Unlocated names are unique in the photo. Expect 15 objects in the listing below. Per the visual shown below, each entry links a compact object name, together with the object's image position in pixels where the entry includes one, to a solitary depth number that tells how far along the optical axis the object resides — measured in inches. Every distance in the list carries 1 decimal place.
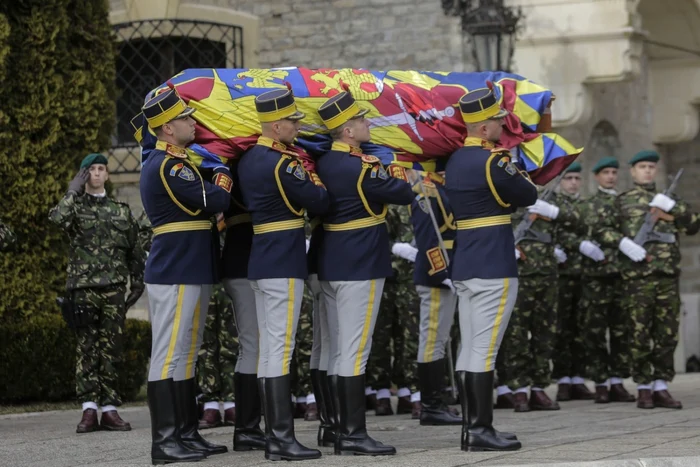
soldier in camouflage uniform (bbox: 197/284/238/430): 808.3
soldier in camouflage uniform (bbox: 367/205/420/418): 865.3
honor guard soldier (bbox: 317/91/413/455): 639.3
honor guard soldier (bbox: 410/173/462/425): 777.1
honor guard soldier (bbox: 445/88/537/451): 644.2
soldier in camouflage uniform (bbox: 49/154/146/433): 782.0
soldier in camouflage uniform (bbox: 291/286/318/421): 861.0
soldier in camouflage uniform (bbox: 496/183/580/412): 875.7
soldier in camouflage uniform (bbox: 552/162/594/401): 951.6
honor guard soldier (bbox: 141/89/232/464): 618.5
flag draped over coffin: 651.6
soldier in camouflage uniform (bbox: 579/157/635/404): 929.0
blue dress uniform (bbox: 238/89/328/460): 624.3
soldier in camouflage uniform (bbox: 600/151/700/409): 876.9
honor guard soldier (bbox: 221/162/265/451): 661.4
